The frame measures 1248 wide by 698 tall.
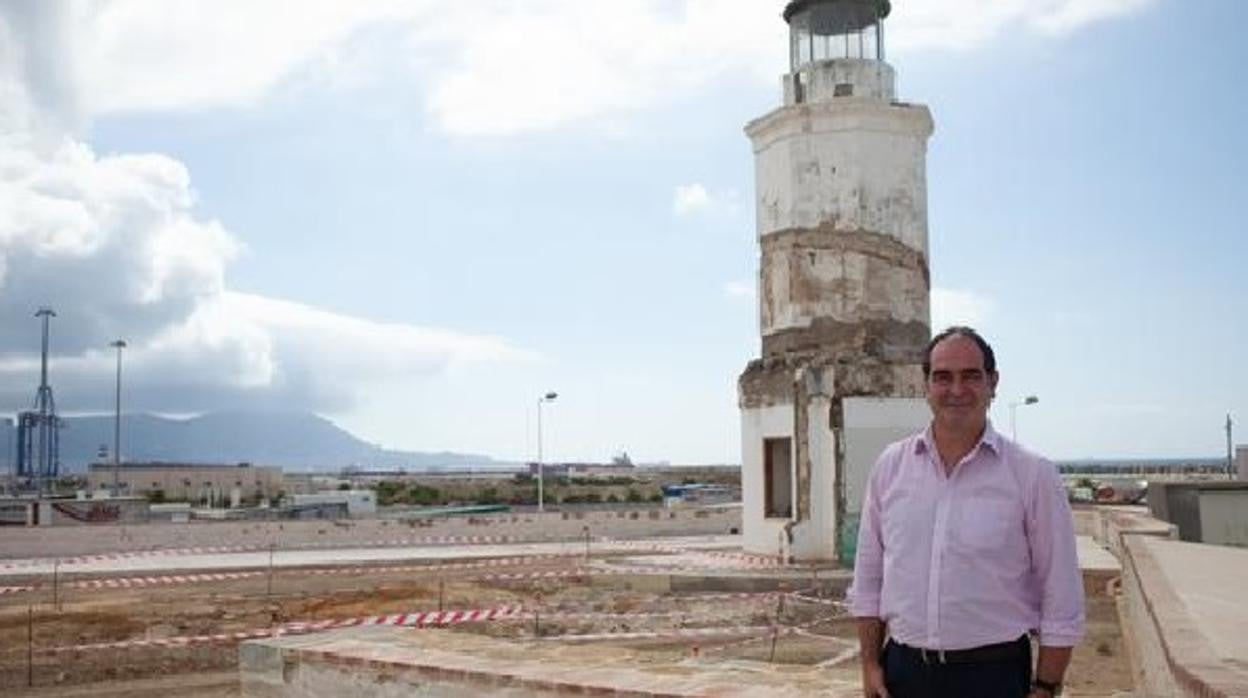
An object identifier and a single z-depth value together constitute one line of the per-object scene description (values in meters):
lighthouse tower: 20.69
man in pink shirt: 3.47
